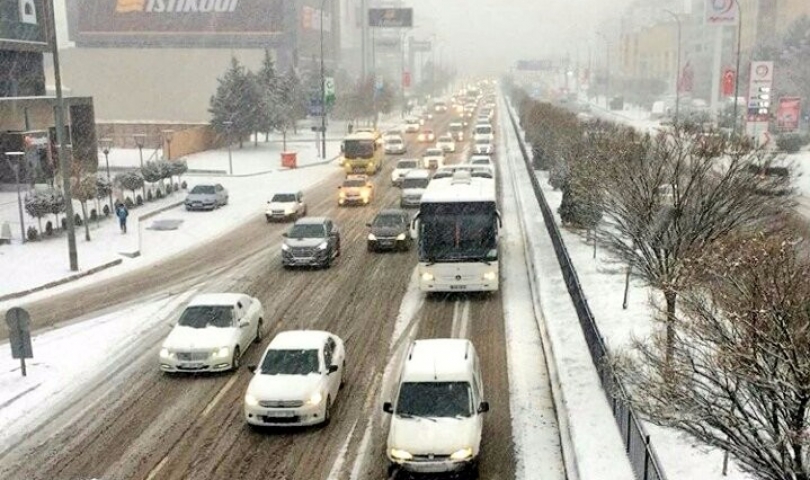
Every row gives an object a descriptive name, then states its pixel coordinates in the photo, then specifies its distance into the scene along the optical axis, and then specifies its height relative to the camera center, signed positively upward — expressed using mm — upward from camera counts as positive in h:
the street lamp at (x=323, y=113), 60844 -1591
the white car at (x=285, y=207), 36188 -5048
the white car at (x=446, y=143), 64750 -4136
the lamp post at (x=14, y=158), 41625 -3237
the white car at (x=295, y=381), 14211 -5160
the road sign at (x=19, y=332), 16734 -4888
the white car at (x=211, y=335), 17156 -5189
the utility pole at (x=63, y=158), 25453 -1985
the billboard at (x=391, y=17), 169375 +15481
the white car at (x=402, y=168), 47641 -4496
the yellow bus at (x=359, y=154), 51125 -3831
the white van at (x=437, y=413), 12195 -5066
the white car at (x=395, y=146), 67875 -4477
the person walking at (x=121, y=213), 33000 -4742
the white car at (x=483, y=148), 58375 -4066
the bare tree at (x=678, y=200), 16812 -2392
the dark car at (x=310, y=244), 26391 -4906
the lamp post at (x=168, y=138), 56228 -2984
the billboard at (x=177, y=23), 113562 +10181
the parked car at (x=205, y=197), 39875 -5030
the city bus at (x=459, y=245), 22062 -4150
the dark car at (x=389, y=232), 28984 -4967
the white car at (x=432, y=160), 53344 -4474
